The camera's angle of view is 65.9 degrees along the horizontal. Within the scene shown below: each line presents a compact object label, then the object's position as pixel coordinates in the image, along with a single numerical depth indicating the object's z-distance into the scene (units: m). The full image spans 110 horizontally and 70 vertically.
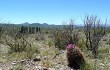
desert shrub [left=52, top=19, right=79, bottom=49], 5.59
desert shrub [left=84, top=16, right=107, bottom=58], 4.95
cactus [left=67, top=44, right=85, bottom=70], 3.33
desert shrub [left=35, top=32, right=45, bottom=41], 9.23
